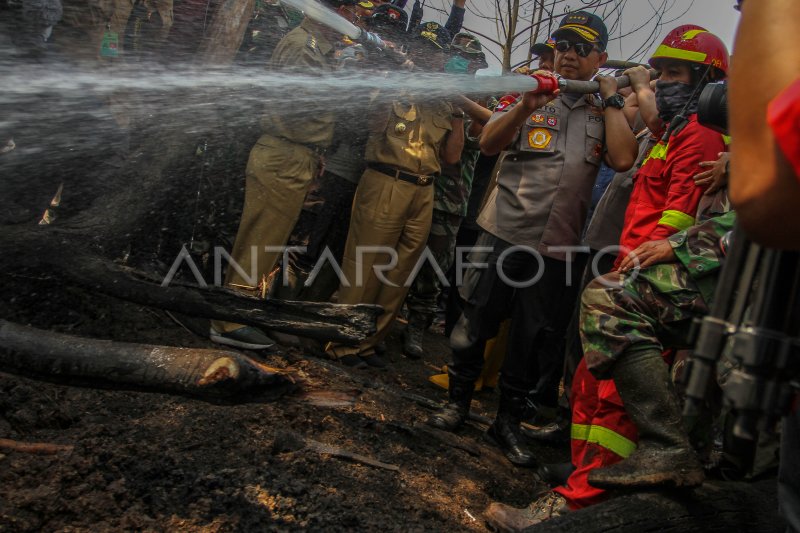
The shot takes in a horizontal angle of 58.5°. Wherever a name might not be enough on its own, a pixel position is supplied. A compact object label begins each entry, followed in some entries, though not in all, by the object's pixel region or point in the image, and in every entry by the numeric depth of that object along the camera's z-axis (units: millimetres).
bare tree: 7883
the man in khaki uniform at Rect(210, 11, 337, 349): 4945
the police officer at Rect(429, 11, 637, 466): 4168
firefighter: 2533
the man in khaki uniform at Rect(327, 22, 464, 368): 5312
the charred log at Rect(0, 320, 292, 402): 2492
